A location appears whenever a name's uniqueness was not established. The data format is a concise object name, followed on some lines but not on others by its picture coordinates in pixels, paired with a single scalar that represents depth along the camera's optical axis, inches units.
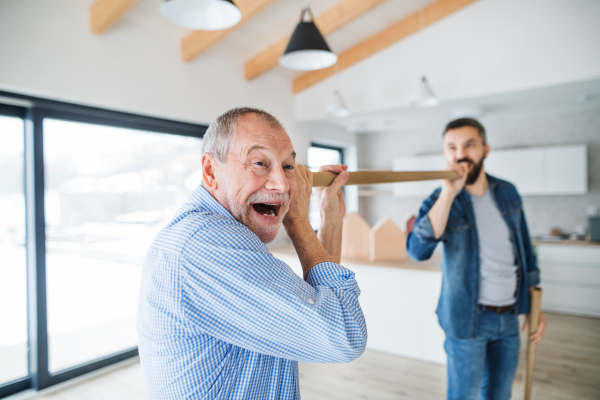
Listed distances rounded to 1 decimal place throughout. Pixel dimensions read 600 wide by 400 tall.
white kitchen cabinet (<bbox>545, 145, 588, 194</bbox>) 175.6
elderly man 25.2
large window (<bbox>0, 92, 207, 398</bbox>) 103.2
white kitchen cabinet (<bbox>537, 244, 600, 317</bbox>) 161.8
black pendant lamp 92.1
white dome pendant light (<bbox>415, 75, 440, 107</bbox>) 129.2
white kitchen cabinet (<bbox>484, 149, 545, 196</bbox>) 183.6
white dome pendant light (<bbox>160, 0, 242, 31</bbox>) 68.2
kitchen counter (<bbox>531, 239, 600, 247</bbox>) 163.9
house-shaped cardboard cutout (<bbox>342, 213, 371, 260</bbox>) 134.9
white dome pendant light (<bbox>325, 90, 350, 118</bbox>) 150.2
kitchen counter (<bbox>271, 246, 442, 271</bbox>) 119.4
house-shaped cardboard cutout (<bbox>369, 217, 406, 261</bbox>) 127.3
